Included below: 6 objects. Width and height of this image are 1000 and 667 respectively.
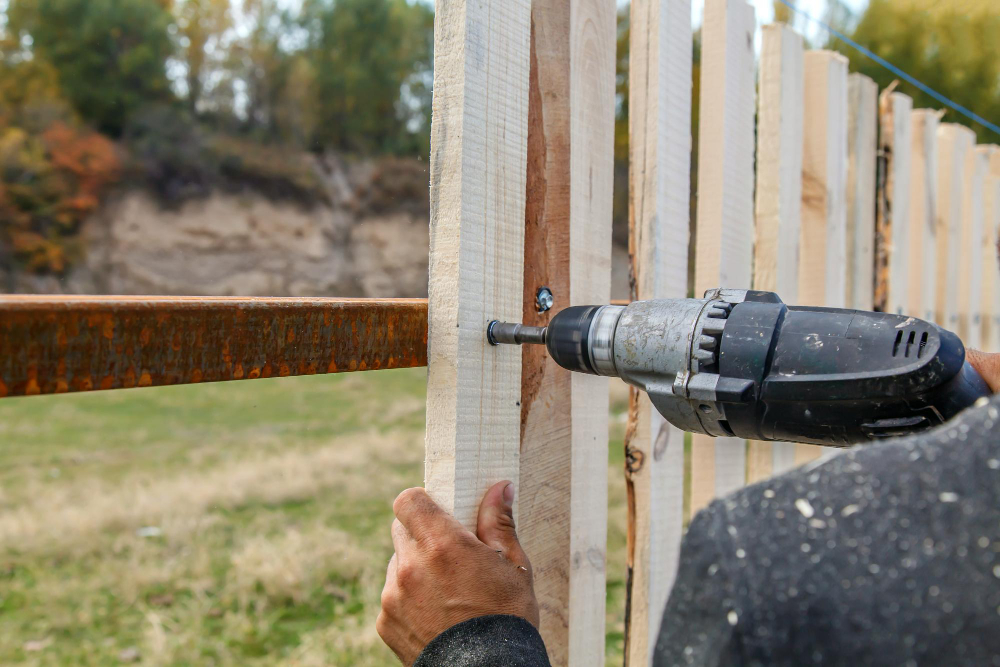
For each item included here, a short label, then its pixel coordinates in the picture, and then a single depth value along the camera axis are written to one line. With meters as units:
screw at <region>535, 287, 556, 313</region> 1.01
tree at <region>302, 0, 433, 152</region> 16.12
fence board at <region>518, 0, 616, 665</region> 1.01
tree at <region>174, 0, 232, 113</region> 14.84
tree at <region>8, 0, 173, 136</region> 13.48
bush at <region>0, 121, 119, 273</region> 12.64
